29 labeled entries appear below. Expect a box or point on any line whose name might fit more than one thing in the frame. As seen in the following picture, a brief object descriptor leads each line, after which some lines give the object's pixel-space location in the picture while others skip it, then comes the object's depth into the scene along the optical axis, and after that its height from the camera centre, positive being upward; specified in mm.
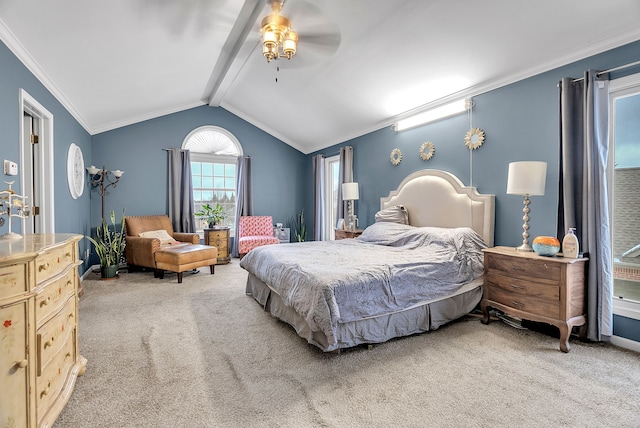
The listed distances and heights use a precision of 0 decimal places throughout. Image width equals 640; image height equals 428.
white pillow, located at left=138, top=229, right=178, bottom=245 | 5039 -389
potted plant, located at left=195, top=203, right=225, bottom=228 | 5867 -56
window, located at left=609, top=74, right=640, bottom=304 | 2520 +147
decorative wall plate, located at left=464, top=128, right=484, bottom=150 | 3484 +802
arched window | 6344 +906
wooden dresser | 1254 -536
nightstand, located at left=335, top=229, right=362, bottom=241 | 5022 -378
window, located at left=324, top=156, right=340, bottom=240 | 6449 +317
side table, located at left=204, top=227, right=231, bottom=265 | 5715 -543
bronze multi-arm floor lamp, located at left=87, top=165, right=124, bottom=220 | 5152 +577
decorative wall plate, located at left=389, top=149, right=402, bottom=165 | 4605 +791
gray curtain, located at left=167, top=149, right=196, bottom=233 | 5910 +364
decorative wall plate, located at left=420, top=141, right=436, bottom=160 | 4062 +781
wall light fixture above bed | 3646 +1214
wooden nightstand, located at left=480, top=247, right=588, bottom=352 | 2361 -640
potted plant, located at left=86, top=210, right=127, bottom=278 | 4531 -527
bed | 2258 -521
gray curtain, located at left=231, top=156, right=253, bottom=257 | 6492 +374
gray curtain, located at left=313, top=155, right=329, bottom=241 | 6445 +233
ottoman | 4391 -670
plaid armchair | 5816 -447
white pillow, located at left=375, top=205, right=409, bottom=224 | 4191 -69
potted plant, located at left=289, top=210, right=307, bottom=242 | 7135 -333
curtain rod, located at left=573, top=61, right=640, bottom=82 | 2337 +1072
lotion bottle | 2430 -288
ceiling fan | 2852 +1887
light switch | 2309 +335
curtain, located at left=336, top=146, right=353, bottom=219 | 5574 +691
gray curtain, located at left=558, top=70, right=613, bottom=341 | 2434 +97
